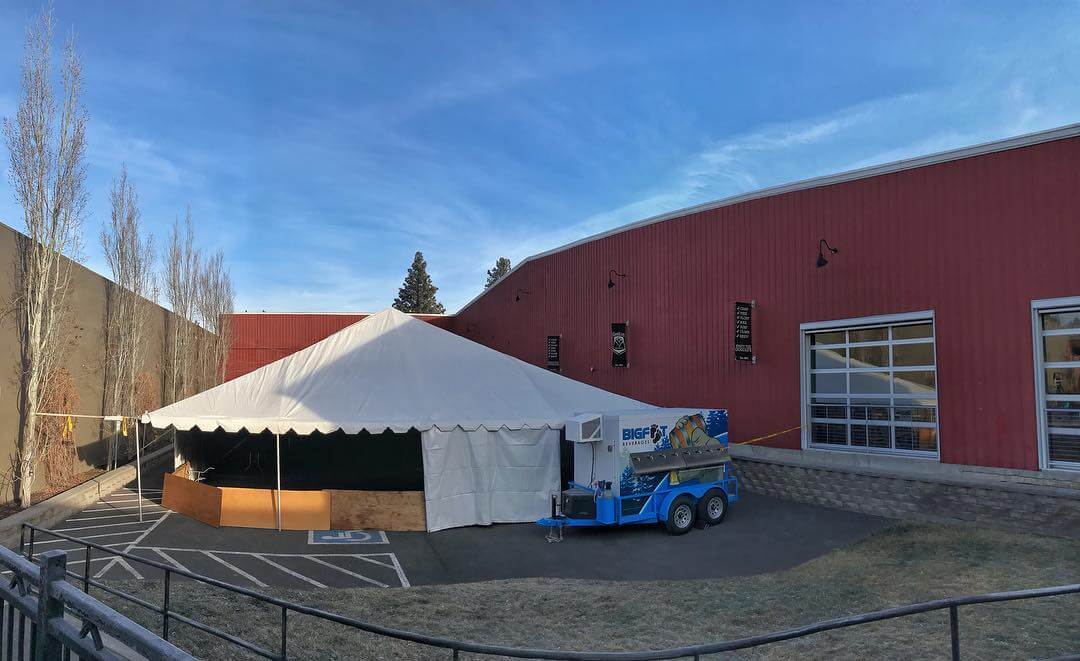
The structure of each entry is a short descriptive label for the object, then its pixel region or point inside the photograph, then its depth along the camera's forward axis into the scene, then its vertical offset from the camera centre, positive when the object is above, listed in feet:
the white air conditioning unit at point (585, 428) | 42.16 -2.52
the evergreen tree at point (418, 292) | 250.98 +38.62
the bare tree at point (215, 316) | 111.24 +12.90
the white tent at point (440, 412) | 44.96 -1.77
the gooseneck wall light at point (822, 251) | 51.72 +11.73
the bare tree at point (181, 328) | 91.56 +8.77
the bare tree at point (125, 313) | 65.82 +7.91
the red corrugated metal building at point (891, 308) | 40.81 +6.75
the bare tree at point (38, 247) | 46.44 +10.32
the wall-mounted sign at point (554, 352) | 88.99 +5.32
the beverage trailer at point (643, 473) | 41.57 -5.51
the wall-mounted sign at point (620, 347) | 74.38 +5.13
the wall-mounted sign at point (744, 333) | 57.47 +5.37
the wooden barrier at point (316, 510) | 43.42 -8.39
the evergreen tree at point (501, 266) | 277.64 +53.83
